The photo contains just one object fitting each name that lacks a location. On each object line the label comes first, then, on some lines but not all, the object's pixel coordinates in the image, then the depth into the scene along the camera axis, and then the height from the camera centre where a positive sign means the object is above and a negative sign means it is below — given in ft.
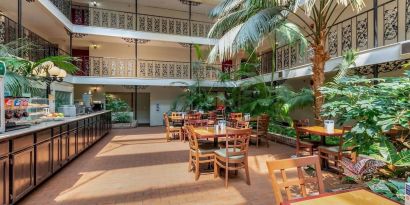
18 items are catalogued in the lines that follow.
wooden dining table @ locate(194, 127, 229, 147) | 15.51 -2.08
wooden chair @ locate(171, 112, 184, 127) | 31.19 -2.19
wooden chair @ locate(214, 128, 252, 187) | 13.84 -2.95
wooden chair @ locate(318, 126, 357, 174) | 14.35 -3.09
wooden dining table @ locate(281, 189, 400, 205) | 5.07 -2.11
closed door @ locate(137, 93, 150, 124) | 54.80 -1.33
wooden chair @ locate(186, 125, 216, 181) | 14.94 -3.23
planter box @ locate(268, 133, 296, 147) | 25.36 -4.10
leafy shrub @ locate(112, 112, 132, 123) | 45.31 -2.84
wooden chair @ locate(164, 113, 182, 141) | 29.01 -3.34
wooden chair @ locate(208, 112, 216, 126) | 33.99 -1.92
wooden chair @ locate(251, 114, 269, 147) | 24.91 -2.55
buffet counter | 10.25 -2.89
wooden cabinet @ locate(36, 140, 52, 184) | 13.08 -3.43
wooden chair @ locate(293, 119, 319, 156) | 17.80 -3.22
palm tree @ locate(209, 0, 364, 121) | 15.89 +5.90
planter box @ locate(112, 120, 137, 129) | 44.18 -4.39
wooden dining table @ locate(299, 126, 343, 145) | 15.52 -1.91
